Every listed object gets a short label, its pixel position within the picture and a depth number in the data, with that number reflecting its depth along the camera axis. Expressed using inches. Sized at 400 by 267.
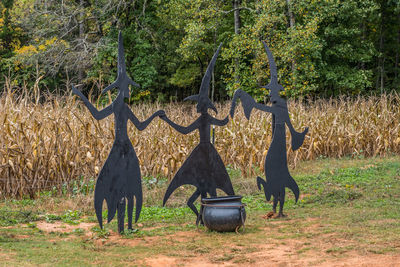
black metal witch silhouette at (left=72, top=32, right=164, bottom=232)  284.2
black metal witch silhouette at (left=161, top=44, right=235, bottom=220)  313.1
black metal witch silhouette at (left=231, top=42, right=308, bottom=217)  334.3
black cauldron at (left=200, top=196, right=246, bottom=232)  286.4
